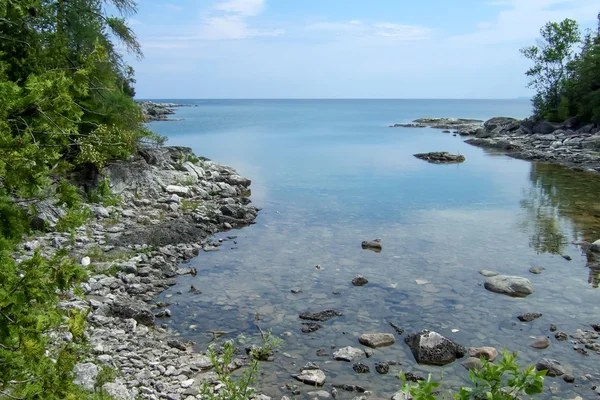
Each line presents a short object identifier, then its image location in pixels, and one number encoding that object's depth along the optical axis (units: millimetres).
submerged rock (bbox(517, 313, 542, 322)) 11641
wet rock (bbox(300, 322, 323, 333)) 11086
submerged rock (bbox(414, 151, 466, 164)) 43531
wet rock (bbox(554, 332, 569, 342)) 10711
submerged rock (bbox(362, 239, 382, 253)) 17022
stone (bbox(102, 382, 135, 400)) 7516
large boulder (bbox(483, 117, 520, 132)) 67562
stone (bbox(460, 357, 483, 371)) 9547
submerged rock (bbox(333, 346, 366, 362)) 9859
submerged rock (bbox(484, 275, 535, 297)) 13133
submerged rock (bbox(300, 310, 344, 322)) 11664
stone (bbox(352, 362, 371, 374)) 9406
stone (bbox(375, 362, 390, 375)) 9398
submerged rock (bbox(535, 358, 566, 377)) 9344
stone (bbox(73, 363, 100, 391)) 7531
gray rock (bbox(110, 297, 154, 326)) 11125
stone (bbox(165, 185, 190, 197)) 22500
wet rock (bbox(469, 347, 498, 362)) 9930
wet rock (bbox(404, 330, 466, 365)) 9805
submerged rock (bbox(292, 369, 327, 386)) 8977
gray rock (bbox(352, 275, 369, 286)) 13766
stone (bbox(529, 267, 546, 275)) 14789
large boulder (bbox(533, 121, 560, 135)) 58844
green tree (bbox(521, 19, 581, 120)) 67562
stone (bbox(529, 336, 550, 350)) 10420
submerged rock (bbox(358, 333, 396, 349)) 10422
